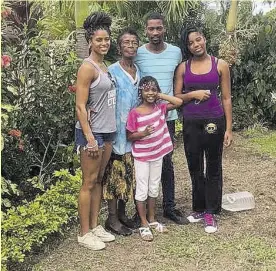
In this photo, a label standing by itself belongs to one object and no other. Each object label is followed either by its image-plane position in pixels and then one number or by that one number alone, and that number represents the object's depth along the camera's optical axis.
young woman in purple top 4.12
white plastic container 4.96
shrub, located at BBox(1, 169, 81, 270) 3.68
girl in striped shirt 3.99
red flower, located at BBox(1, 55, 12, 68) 3.37
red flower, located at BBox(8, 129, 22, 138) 4.14
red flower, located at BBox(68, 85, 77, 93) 5.09
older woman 3.94
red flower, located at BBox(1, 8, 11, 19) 3.41
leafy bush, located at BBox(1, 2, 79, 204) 4.88
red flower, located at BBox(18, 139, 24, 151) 4.74
